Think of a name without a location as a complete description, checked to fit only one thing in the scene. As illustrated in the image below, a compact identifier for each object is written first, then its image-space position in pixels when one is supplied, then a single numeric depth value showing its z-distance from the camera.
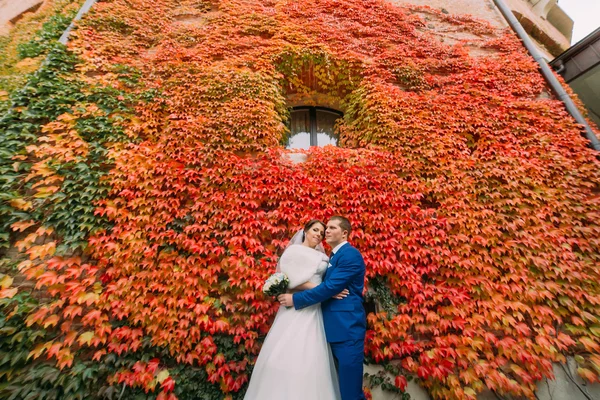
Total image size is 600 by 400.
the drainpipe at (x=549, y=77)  4.89
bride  2.13
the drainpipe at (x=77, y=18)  5.14
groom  2.23
